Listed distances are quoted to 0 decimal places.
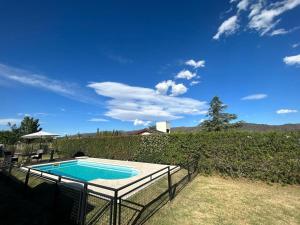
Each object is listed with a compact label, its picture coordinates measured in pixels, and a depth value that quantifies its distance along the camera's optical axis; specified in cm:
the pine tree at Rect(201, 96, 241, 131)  3488
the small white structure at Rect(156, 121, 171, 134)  3027
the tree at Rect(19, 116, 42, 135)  3699
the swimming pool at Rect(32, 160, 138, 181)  1188
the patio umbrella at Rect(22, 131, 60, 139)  1601
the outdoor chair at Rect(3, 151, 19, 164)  1113
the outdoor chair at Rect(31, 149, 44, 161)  1481
